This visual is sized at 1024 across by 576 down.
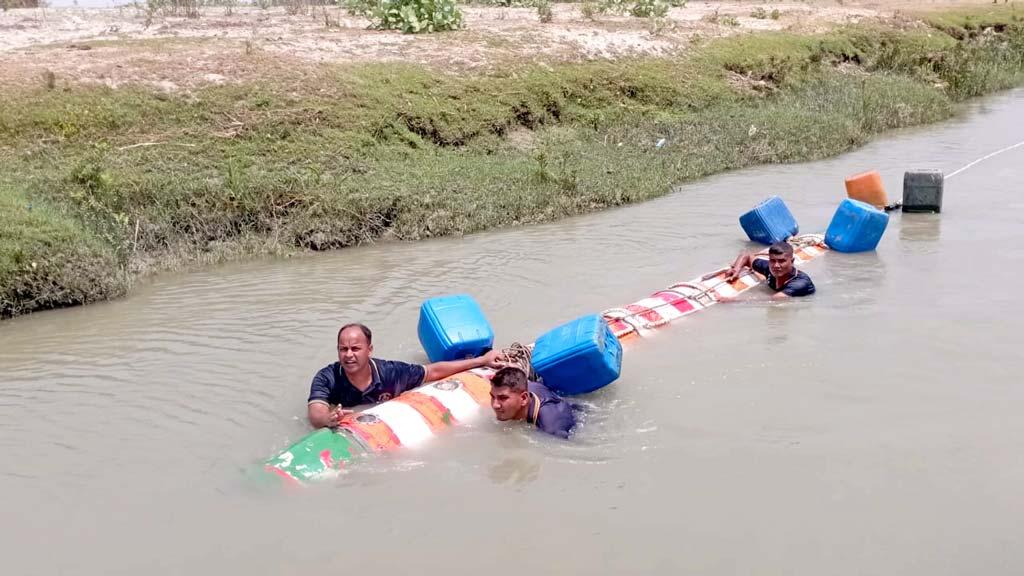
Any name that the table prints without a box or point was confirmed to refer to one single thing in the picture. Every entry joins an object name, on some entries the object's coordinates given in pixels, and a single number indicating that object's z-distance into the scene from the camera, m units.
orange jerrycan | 10.85
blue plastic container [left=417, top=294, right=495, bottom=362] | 6.47
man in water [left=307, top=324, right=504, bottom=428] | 5.77
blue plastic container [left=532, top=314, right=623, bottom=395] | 5.91
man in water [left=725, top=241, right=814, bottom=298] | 8.02
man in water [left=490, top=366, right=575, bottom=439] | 5.62
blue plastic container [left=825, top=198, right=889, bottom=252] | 9.25
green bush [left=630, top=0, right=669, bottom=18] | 19.92
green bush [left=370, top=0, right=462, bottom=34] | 16.28
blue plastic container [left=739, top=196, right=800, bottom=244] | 9.58
